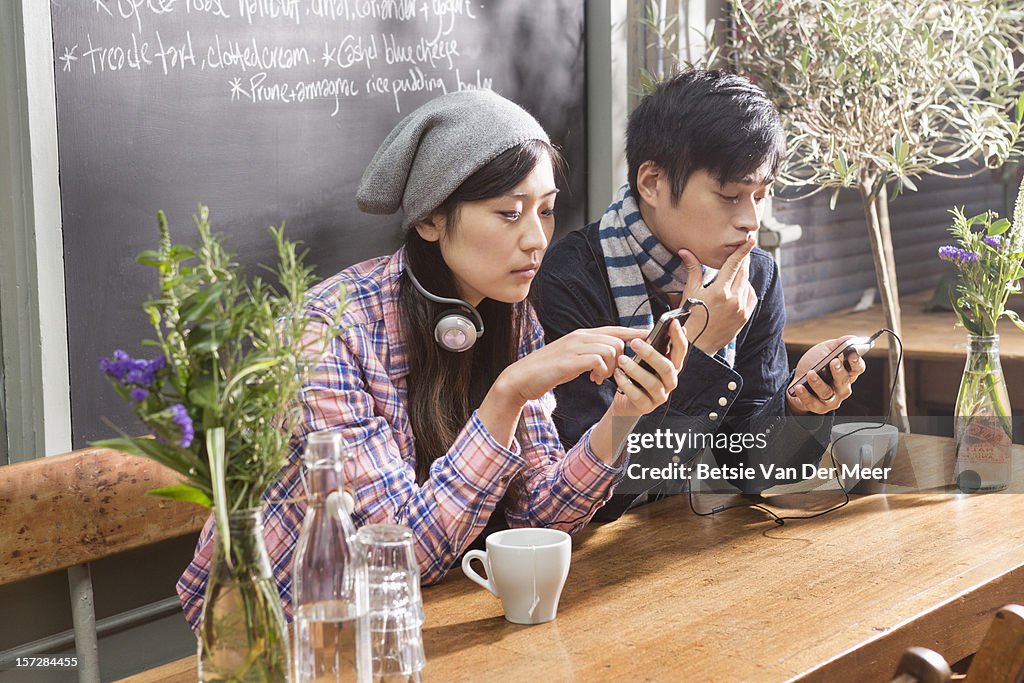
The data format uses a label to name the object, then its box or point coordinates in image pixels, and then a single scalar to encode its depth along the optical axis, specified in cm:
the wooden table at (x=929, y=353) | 299
